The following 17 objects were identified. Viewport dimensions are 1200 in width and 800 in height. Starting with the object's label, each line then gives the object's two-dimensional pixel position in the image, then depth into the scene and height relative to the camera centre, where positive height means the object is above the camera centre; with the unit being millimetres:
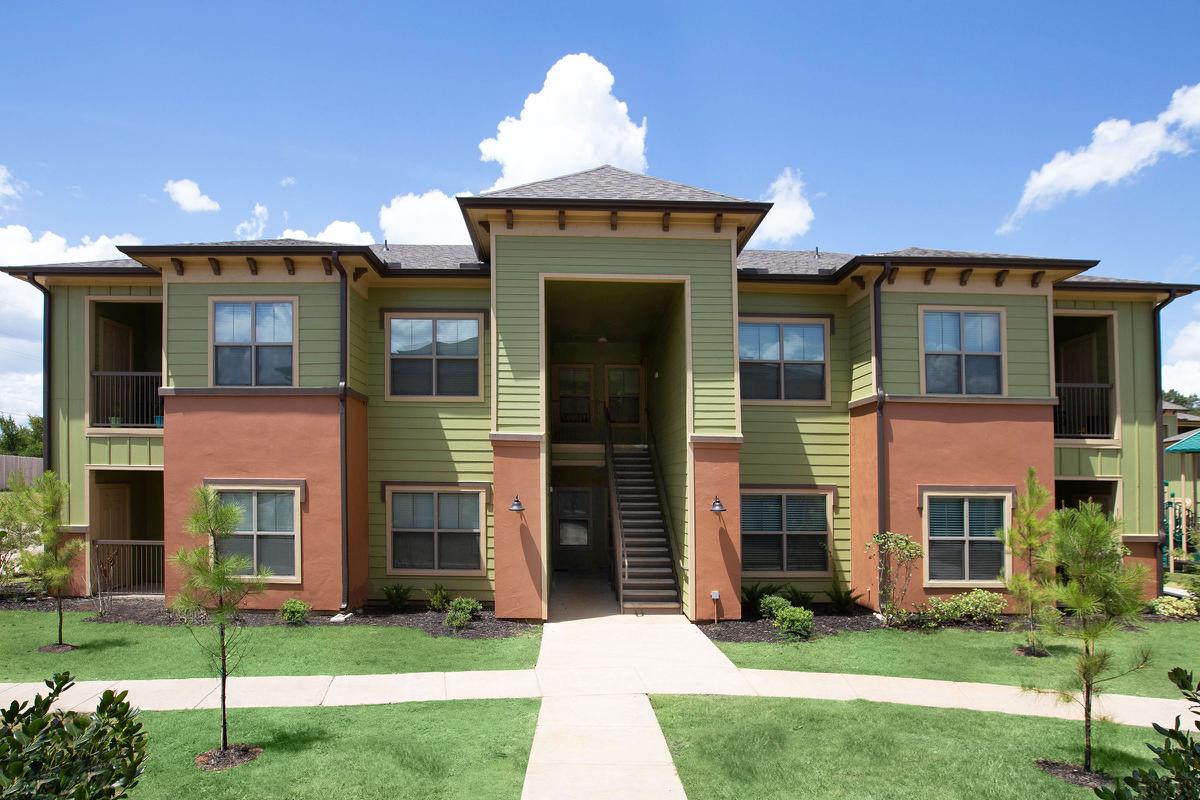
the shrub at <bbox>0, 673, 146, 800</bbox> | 2773 -1448
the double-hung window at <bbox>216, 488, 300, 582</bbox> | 12031 -1893
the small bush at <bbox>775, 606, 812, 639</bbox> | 10664 -3163
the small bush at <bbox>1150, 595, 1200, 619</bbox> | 12547 -3526
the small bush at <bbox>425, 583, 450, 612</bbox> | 12273 -3193
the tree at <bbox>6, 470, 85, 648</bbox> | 10312 -1496
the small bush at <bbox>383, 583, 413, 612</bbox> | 12547 -3200
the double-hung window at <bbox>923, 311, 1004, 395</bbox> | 12562 +1156
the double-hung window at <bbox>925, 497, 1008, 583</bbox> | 12281 -2101
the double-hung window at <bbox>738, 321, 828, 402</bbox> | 13578 +1129
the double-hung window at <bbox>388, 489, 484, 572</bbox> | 13000 -2081
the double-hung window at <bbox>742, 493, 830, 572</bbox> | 13281 -2240
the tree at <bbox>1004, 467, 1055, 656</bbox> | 9797 -1997
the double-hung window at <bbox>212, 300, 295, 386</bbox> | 12312 +1451
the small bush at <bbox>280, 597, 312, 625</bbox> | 11328 -3118
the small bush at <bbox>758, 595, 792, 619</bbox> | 11391 -3103
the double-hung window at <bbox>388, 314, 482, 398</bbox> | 13297 +1270
